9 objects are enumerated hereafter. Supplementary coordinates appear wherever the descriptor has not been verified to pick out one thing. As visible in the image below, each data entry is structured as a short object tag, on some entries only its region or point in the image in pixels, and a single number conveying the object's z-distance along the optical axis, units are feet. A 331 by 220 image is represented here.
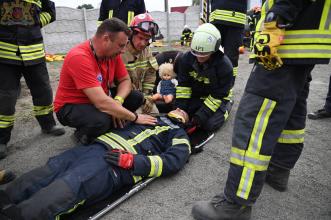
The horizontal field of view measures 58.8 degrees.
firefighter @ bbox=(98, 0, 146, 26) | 14.76
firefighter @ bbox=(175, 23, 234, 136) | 10.68
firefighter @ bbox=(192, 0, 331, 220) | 5.28
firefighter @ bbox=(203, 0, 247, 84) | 13.41
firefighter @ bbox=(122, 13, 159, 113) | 10.85
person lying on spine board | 5.95
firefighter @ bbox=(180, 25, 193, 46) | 36.83
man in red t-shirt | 8.54
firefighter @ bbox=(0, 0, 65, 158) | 9.68
